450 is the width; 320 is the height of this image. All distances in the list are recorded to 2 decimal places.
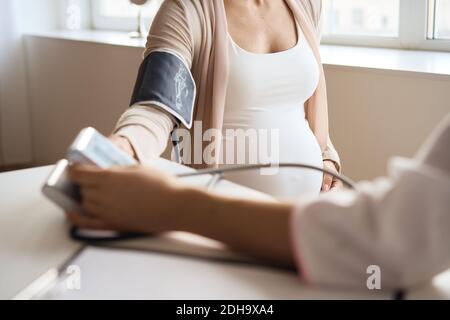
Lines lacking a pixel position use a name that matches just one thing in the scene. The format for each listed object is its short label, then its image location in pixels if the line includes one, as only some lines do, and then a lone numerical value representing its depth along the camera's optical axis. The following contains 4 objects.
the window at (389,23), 2.03
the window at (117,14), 3.09
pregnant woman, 1.28
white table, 0.58
